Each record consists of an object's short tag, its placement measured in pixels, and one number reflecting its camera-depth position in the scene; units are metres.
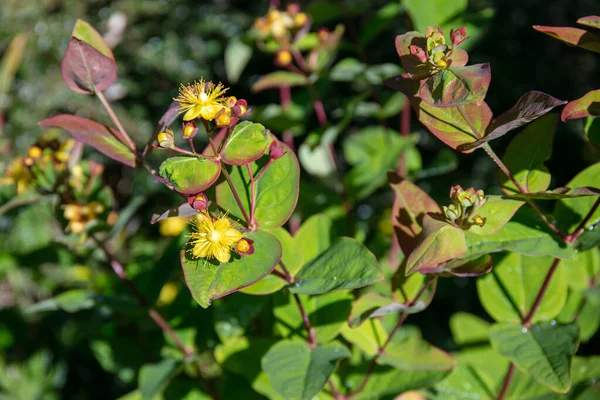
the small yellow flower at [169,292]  1.02
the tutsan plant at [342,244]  0.63
